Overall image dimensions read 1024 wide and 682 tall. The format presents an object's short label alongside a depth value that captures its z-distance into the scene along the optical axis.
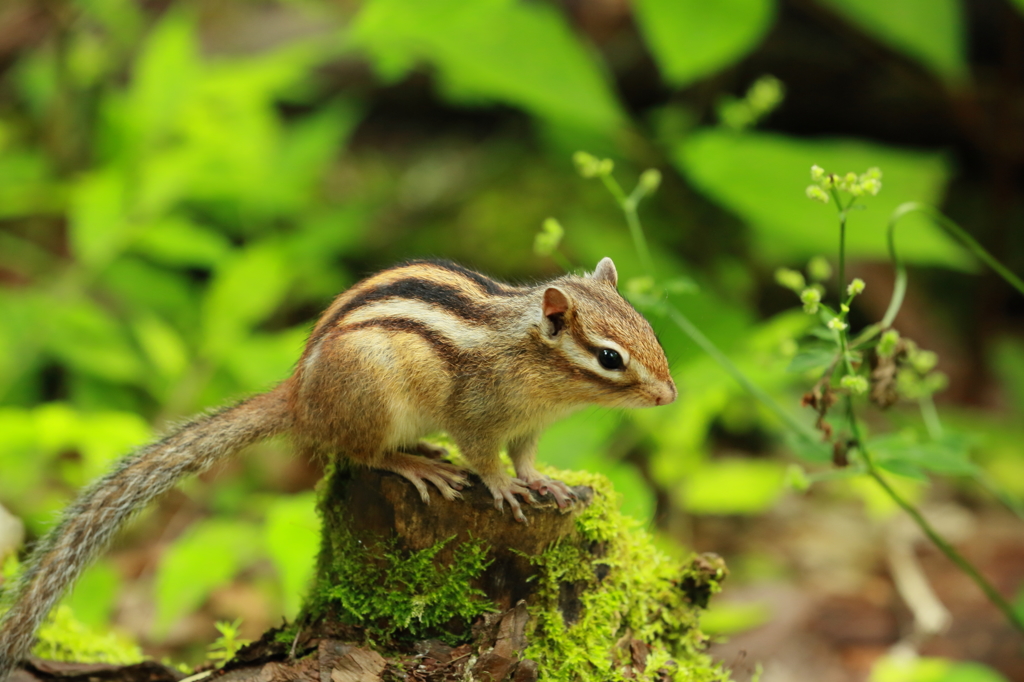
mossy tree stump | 4.66
